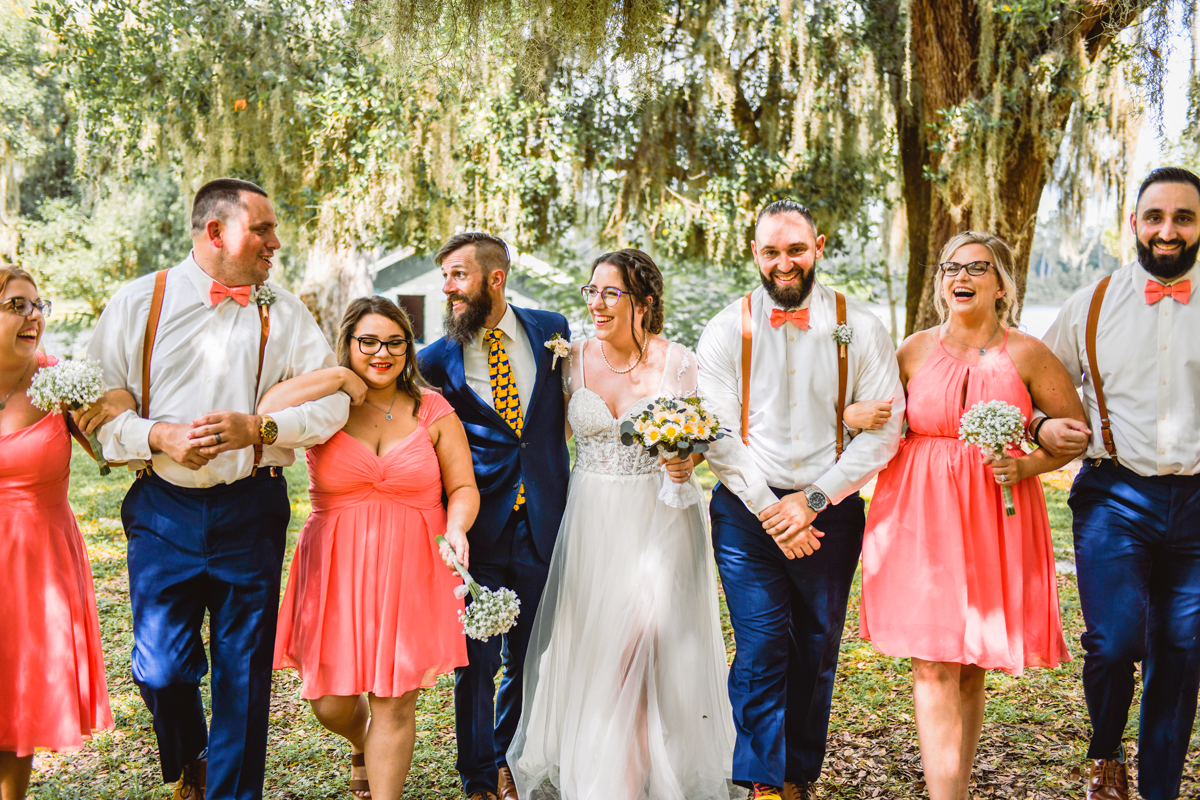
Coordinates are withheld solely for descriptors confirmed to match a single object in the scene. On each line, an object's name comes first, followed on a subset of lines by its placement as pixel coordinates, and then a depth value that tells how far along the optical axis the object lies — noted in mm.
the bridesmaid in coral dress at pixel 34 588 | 3336
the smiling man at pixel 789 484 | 3770
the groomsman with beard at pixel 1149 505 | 3600
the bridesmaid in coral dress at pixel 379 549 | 3514
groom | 4035
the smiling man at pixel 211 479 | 3477
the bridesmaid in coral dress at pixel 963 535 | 3559
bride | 3951
